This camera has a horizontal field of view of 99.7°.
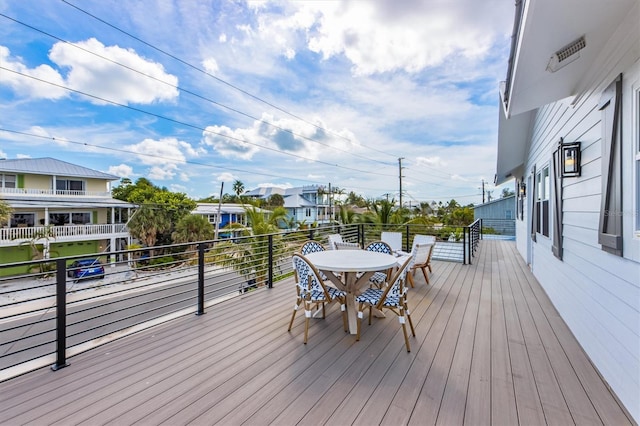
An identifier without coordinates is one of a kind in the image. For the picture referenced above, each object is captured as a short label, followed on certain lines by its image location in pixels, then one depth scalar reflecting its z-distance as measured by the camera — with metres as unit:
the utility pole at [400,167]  20.92
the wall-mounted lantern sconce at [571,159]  2.88
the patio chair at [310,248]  3.91
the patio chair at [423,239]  5.79
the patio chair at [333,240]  4.88
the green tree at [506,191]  30.25
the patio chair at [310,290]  2.80
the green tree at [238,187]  41.94
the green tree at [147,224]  19.19
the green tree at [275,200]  38.82
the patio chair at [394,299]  2.65
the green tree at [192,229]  19.39
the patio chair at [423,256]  4.90
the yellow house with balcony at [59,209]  15.48
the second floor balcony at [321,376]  1.72
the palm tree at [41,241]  15.30
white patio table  2.85
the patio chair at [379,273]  3.76
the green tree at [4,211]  13.91
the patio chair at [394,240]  6.13
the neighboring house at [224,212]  25.03
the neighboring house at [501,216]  14.44
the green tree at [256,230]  6.95
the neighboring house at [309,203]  35.80
